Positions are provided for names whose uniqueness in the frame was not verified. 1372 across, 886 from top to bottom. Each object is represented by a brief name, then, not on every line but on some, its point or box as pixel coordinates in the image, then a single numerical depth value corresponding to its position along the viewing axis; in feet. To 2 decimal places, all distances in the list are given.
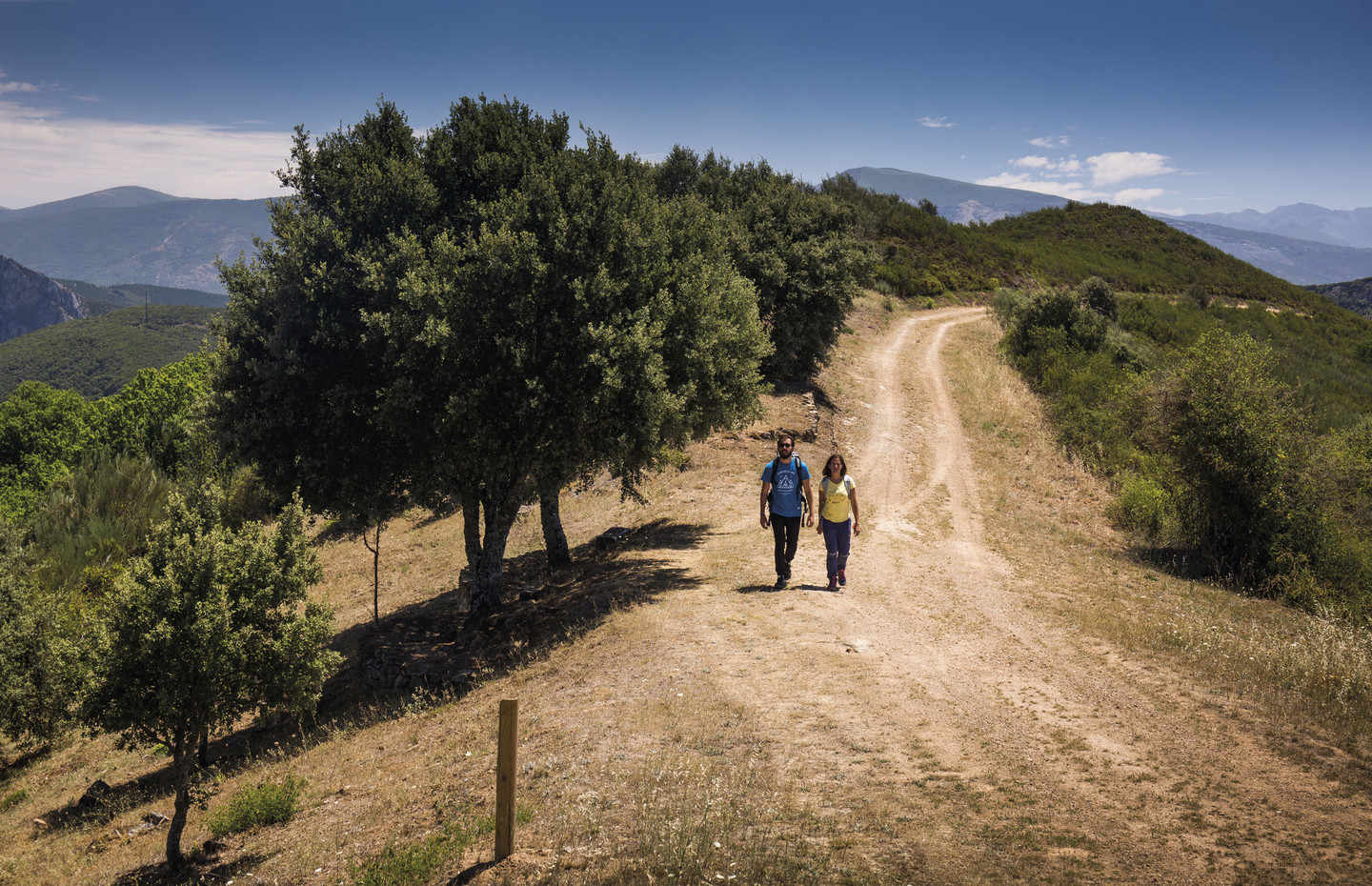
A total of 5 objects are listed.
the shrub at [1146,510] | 63.57
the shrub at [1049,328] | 129.18
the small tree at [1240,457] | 52.75
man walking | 41.78
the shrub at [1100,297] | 176.96
